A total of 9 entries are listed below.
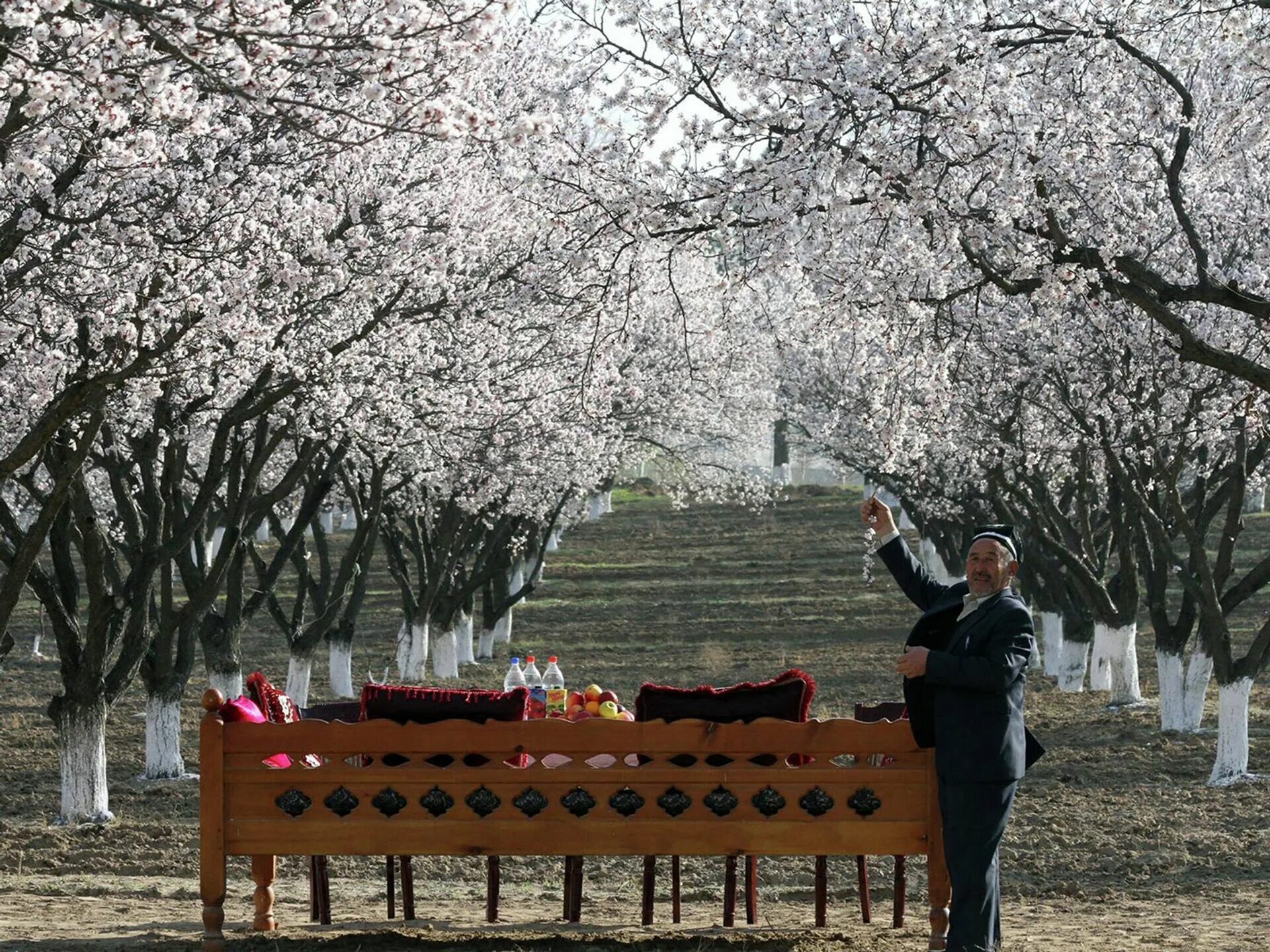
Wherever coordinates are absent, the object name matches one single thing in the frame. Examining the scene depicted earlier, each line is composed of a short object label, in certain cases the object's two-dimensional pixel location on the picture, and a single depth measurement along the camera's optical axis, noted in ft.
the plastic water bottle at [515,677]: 65.26
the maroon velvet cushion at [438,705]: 48.32
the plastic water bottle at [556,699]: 58.90
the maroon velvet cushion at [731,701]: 48.88
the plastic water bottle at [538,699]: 55.36
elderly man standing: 42.91
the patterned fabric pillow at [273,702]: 51.21
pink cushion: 48.26
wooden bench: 47.26
